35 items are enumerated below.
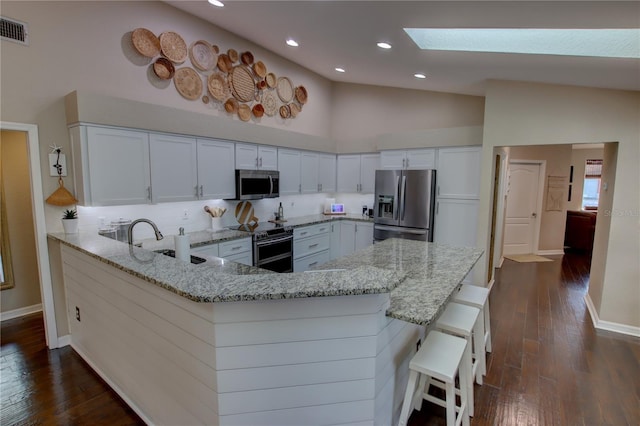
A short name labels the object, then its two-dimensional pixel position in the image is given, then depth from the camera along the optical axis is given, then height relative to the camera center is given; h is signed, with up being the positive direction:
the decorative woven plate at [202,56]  3.89 +1.64
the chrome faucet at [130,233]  2.43 -0.42
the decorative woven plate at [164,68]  3.59 +1.34
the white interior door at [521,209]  6.81 -0.53
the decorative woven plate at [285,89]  5.14 +1.58
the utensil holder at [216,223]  4.14 -0.56
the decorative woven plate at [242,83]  4.39 +1.45
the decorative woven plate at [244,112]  4.54 +1.05
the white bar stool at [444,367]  1.68 -1.01
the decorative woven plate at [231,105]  4.34 +1.10
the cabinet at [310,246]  4.80 -1.03
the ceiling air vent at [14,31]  2.61 +1.29
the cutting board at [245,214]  4.59 -0.47
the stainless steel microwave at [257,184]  4.18 -0.02
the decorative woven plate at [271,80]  4.92 +1.66
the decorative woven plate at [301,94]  5.48 +1.60
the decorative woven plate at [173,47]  3.60 +1.61
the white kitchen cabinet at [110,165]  2.87 +0.15
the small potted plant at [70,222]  2.92 -0.40
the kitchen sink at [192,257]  2.52 -0.65
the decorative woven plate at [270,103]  4.93 +1.30
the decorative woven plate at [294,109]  5.43 +1.32
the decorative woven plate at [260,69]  4.68 +1.75
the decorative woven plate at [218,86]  4.14 +1.31
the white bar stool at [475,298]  2.51 -0.94
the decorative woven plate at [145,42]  3.37 +1.56
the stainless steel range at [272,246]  4.07 -0.87
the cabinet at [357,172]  5.70 +0.22
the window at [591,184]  7.81 +0.05
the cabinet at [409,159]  4.84 +0.41
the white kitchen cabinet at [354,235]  5.43 -0.93
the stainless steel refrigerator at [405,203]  4.66 -0.30
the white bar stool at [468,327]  2.08 -0.98
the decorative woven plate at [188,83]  3.81 +1.25
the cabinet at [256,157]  4.21 +0.37
